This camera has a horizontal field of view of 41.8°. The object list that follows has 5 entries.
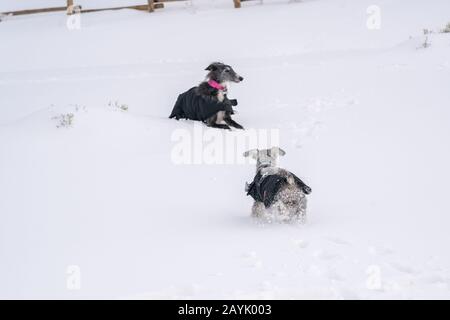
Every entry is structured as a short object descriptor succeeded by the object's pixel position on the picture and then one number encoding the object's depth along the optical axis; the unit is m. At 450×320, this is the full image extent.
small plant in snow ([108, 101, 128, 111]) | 8.83
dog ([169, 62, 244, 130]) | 8.75
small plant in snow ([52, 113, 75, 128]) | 7.62
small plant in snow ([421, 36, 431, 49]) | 10.39
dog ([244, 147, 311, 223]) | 4.95
